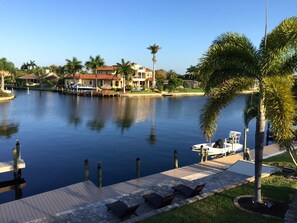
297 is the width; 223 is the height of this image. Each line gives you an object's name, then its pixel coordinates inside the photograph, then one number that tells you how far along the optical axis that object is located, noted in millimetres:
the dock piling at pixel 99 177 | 16938
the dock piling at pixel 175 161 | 20786
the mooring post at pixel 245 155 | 22391
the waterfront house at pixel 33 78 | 143500
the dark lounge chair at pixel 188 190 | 13918
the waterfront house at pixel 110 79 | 112562
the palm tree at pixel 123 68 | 99438
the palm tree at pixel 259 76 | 9906
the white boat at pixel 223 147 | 26109
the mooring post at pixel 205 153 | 23534
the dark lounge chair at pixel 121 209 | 11602
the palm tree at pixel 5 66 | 90225
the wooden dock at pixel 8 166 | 18522
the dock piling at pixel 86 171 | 17588
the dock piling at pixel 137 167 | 18669
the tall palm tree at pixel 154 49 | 121644
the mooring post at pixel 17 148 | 19447
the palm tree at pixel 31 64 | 163625
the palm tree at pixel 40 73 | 135238
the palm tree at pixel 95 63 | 100750
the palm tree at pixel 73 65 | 107625
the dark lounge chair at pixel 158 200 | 12641
